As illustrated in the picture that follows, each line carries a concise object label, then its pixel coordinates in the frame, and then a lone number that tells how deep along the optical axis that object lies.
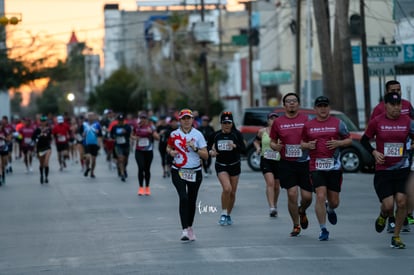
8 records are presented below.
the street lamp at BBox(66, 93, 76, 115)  123.90
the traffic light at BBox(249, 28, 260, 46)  57.91
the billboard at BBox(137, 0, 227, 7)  53.03
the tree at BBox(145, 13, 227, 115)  77.56
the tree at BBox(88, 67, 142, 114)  95.75
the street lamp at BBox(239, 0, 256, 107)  56.44
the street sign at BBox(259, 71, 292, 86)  59.16
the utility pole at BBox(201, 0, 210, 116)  59.94
